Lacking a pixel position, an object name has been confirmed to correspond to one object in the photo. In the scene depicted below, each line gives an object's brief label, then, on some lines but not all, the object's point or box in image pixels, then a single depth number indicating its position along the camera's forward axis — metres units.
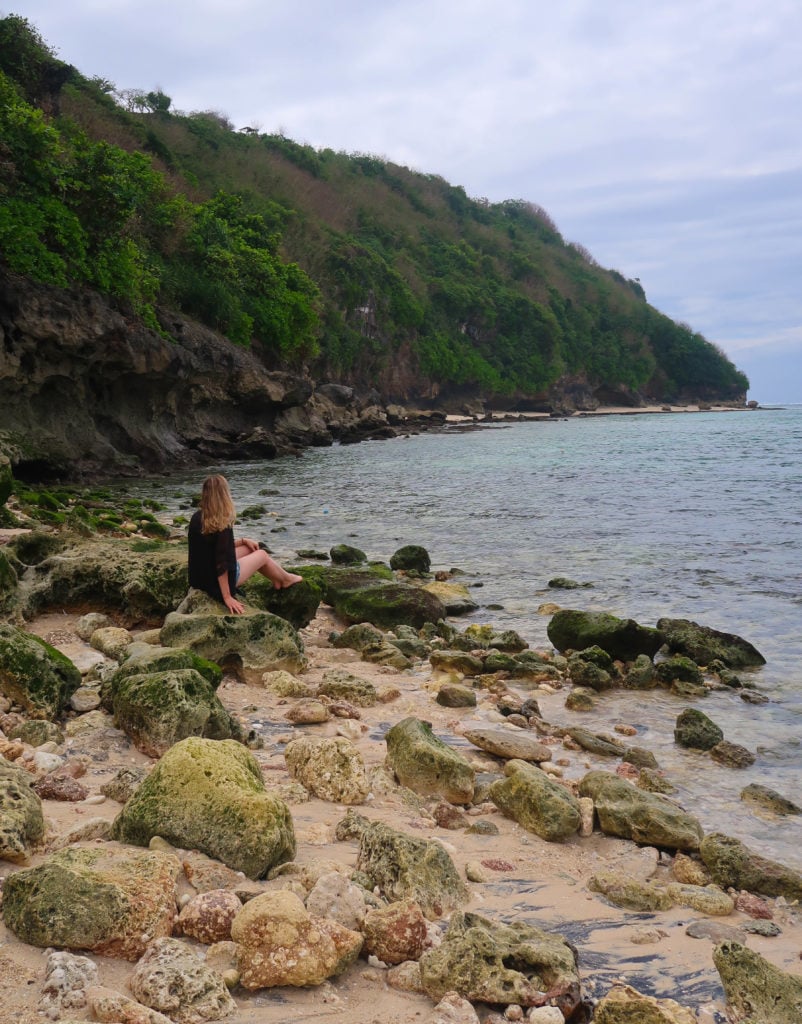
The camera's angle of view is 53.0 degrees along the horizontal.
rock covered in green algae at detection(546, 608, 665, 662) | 8.27
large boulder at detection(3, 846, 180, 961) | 2.47
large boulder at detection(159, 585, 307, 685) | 6.54
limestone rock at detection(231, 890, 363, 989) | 2.48
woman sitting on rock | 6.96
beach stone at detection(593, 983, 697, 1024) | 2.47
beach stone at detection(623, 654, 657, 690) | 7.62
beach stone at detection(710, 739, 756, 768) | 5.60
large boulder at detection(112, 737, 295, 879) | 3.16
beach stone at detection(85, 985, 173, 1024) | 2.16
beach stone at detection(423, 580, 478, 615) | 10.34
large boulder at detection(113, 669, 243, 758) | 4.52
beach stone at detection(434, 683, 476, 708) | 6.66
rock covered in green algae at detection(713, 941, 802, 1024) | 2.61
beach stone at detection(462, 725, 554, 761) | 5.38
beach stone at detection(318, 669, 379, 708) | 6.39
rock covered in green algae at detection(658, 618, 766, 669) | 8.01
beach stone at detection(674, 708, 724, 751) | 5.87
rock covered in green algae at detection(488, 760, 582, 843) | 4.27
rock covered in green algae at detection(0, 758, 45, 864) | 2.90
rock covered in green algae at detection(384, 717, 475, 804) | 4.58
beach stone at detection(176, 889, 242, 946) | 2.63
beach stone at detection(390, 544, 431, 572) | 12.73
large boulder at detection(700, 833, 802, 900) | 3.80
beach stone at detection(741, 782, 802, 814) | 4.83
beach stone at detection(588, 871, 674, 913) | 3.54
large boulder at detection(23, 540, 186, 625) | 7.71
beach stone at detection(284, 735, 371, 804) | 4.34
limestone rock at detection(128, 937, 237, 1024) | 2.28
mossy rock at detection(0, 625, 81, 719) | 4.80
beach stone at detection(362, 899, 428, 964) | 2.69
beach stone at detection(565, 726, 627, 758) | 5.72
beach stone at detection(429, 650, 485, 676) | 7.74
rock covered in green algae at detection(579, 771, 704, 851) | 4.22
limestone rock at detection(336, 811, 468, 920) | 3.17
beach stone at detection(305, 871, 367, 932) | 2.79
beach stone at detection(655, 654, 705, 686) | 7.51
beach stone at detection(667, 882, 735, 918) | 3.58
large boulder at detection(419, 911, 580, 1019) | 2.52
